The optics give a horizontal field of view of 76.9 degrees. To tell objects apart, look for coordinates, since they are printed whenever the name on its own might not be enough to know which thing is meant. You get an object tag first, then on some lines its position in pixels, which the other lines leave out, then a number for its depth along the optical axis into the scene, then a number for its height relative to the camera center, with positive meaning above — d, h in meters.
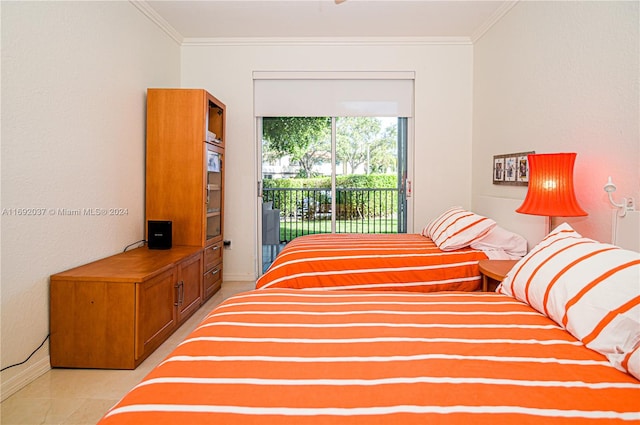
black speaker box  3.32 -0.27
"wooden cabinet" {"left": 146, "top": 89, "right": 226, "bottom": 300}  3.51 +0.35
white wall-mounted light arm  2.03 +0.02
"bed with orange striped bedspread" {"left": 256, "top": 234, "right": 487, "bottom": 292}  2.58 -0.43
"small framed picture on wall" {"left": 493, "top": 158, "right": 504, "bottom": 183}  3.64 +0.32
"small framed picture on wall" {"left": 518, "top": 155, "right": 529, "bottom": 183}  3.19 +0.28
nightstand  2.32 -0.39
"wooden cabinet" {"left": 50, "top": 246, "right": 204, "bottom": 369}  2.35 -0.69
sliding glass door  4.58 +0.35
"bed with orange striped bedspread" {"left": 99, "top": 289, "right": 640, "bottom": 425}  0.88 -0.44
